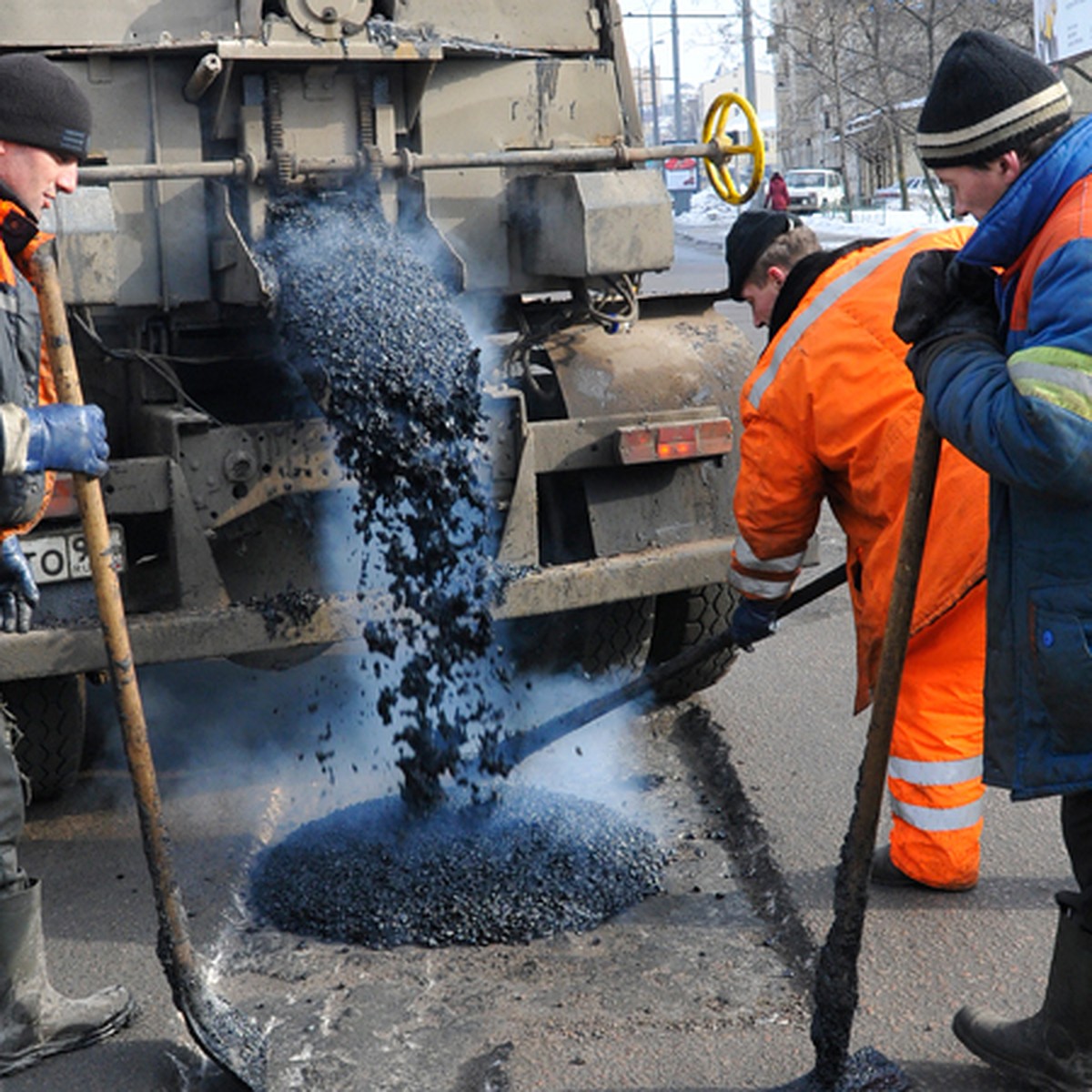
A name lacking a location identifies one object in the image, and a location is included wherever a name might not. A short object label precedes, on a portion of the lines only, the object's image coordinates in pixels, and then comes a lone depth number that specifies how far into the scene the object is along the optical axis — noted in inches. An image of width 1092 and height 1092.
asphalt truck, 157.3
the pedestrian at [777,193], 1071.6
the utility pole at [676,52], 1851.6
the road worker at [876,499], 135.8
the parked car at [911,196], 1378.0
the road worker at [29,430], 112.9
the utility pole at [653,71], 1929.4
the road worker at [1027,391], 93.0
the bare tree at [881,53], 1170.0
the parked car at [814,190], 1512.1
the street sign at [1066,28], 677.9
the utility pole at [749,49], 1309.1
